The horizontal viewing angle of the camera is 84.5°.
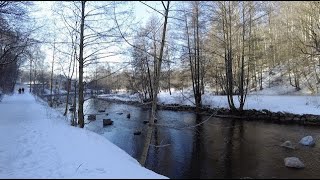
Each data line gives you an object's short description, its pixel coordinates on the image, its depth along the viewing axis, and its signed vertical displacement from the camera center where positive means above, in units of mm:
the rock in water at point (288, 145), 8022 -2474
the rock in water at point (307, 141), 8303 -2373
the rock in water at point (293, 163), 6311 -2587
